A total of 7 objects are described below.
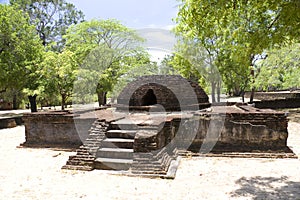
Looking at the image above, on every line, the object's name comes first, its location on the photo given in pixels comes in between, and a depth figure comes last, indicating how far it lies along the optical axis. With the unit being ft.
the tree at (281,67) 52.21
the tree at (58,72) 53.06
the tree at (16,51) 52.75
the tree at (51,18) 85.05
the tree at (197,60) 69.67
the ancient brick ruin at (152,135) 22.15
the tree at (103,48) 59.17
